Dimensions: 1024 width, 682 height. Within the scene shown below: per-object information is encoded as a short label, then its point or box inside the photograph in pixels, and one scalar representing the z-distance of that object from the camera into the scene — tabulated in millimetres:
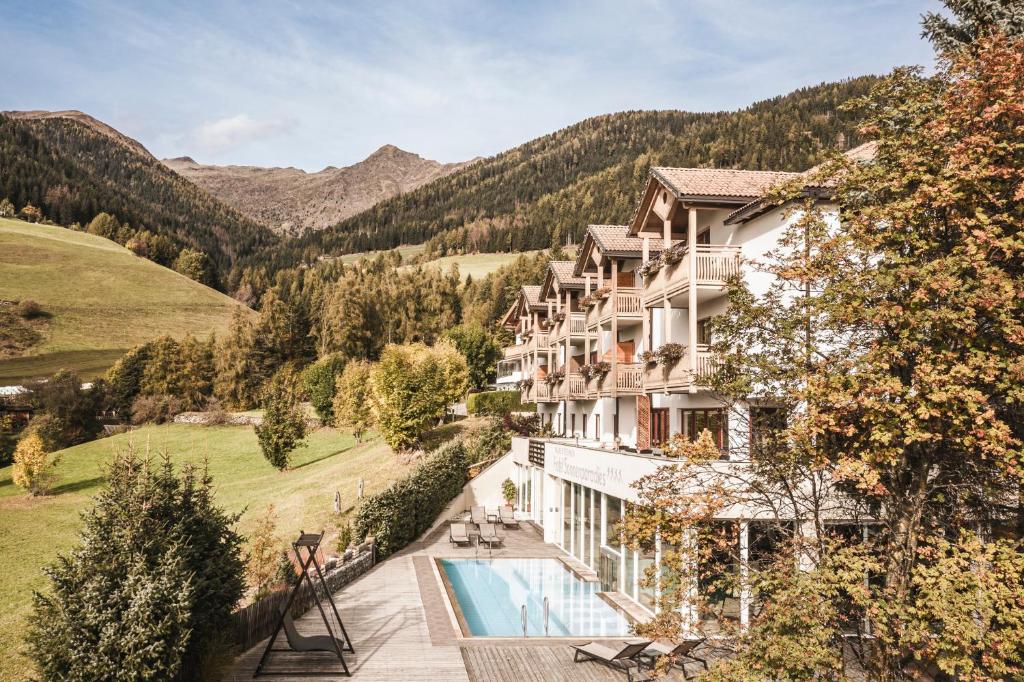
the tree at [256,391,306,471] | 50406
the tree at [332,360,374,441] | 54719
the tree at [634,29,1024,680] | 8133
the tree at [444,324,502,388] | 72562
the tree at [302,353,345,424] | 67188
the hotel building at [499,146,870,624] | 19156
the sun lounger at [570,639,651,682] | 13352
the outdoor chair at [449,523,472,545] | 28062
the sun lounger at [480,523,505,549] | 27094
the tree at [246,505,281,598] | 20391
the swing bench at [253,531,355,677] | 13242
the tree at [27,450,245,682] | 9953
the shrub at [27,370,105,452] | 68438
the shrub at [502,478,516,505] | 36906
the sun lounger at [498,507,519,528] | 33050
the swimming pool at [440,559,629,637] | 17953
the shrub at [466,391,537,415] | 53244
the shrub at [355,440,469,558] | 25125
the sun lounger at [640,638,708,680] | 12211
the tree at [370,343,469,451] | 43281
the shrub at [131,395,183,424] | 75500
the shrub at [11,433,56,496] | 49906
